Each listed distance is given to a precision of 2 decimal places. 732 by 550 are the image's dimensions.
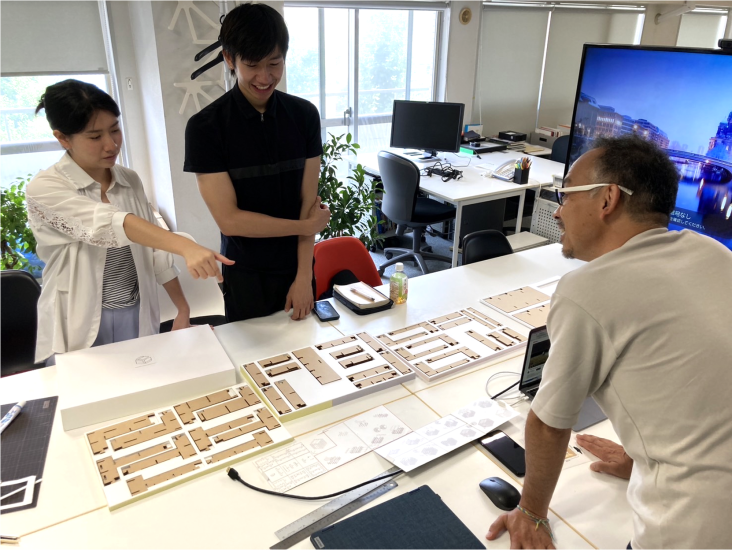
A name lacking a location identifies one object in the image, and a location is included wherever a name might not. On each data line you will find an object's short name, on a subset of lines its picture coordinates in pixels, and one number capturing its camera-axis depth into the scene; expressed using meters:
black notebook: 1.10
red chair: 2.40
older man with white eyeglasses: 0.93
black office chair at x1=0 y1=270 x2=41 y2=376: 1.98
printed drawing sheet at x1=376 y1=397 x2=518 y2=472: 1.34
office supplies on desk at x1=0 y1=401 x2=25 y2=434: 1.41
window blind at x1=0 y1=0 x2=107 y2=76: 3.51
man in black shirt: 1.66
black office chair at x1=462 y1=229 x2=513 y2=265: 2.64
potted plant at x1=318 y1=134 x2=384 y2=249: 3.56
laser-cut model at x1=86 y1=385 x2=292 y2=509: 1.25
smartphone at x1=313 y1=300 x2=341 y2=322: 1.98
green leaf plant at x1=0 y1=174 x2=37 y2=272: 3.18
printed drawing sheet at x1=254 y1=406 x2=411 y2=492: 1.29
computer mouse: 1.21
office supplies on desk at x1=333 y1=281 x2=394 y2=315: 2.03
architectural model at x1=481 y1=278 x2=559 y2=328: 2.03
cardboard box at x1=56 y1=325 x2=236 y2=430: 1.44
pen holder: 4.05
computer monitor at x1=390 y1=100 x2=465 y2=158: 4.60
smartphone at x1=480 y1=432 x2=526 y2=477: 1.32
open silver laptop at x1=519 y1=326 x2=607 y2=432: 1.53
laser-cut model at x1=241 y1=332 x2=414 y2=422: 1.52
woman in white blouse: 1.54
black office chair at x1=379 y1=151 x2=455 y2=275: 3.96
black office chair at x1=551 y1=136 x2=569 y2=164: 5.14
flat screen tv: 2.00
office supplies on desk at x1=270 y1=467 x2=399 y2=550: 1.13
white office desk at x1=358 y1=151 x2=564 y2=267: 3.87
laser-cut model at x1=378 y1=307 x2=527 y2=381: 1.72
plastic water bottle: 2.08
